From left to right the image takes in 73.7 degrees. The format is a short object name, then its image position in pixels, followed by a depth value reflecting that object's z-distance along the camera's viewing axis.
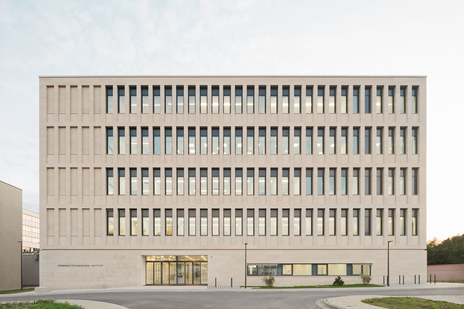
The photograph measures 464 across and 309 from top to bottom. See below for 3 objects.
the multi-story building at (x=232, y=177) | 36.12
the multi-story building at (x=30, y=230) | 93.12
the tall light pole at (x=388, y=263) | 33.94
